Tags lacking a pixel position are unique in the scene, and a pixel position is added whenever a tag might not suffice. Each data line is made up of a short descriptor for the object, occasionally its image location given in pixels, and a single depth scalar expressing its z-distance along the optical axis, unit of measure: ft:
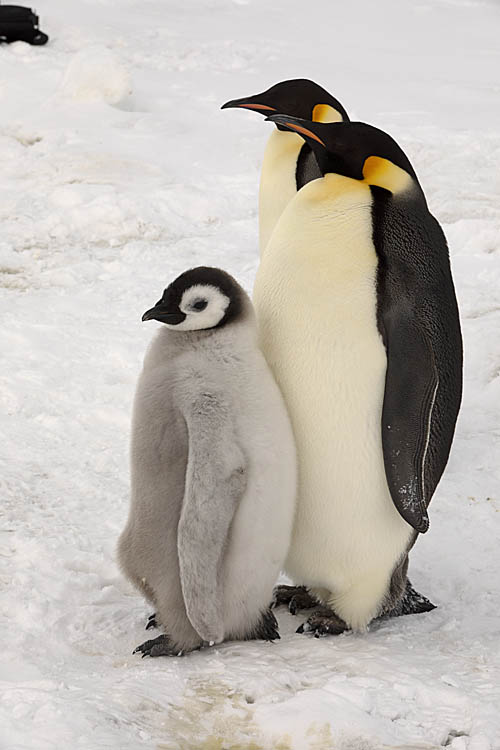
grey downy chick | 13.66
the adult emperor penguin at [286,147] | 18.58
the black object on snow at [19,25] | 52.54
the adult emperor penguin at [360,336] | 14.69
